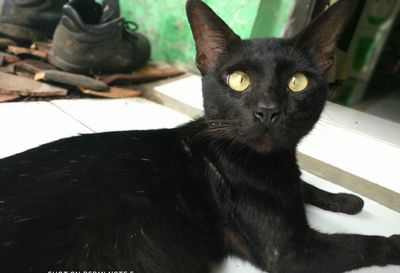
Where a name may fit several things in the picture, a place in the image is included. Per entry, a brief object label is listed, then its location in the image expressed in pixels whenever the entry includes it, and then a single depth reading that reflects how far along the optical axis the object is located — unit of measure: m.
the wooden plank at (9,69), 0.52
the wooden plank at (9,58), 0.55
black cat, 0.19
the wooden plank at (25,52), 0.58
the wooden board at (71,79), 0.51
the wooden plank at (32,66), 0.54
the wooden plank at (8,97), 0.45
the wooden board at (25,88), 0.47
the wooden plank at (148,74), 0.58
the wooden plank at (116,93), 0.53
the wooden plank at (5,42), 0.59
